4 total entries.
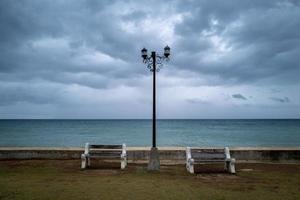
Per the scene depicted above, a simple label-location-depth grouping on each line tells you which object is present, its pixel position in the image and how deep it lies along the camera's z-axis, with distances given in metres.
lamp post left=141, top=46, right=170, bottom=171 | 10.20
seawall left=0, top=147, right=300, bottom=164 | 11.89
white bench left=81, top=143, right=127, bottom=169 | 10.53
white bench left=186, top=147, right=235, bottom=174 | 9.92
